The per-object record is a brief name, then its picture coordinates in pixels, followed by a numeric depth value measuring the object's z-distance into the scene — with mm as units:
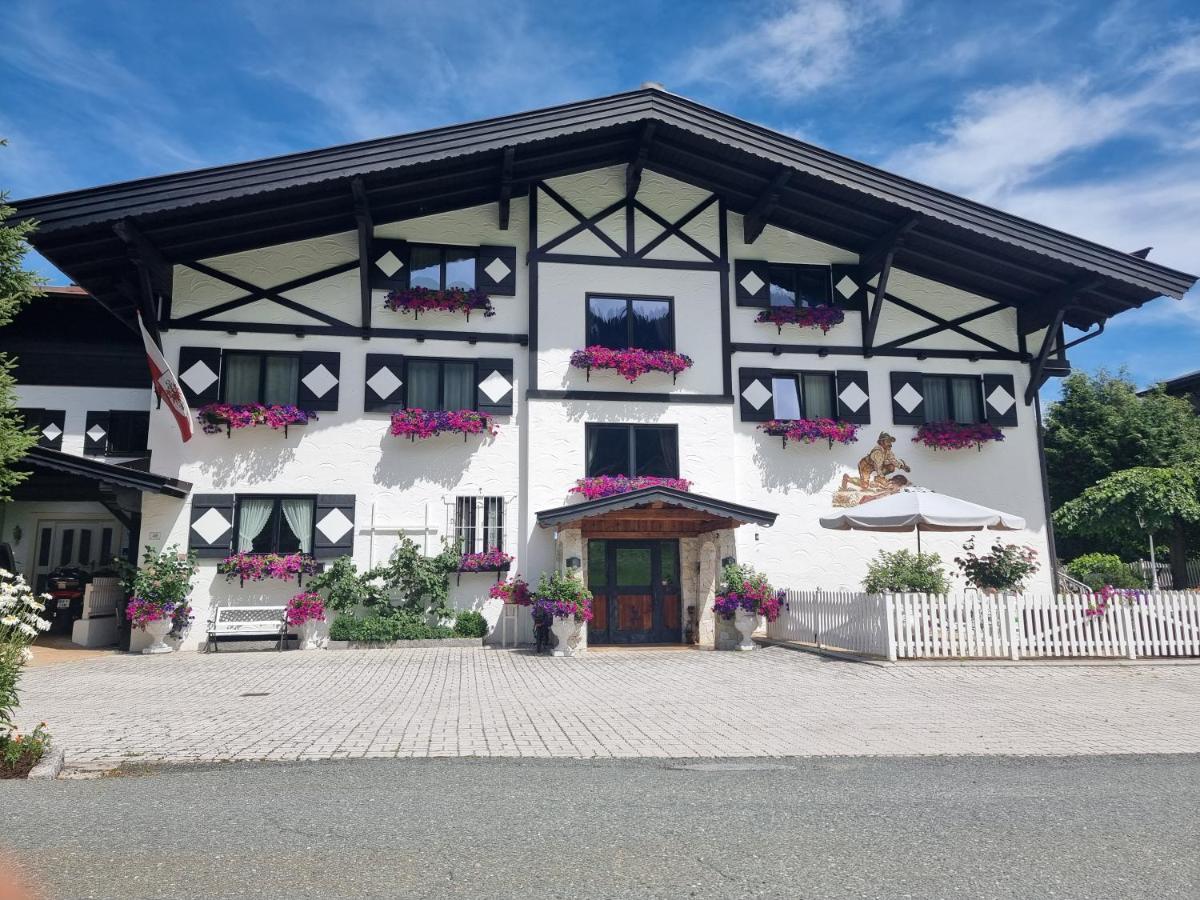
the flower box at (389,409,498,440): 15016
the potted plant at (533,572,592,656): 13680
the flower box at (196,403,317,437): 14470
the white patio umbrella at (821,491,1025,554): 12555
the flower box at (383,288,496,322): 15469
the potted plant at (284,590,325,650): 14125
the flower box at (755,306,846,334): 16594
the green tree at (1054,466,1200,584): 17531
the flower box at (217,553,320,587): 14297
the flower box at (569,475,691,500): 15148
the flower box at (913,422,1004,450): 16531
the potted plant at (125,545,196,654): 13742
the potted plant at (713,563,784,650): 14289
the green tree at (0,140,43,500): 7152
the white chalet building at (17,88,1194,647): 14633
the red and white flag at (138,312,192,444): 13242
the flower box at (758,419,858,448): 16141
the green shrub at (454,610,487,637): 14602
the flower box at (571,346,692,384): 15562
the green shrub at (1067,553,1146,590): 18622
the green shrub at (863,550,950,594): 13016
